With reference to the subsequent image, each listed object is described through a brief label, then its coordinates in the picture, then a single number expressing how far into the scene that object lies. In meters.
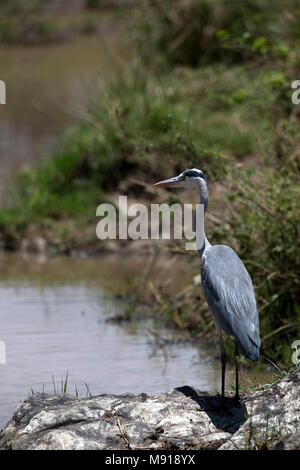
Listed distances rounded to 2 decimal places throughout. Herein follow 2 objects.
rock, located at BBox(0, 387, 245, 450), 9.63
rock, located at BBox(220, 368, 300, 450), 9.41
